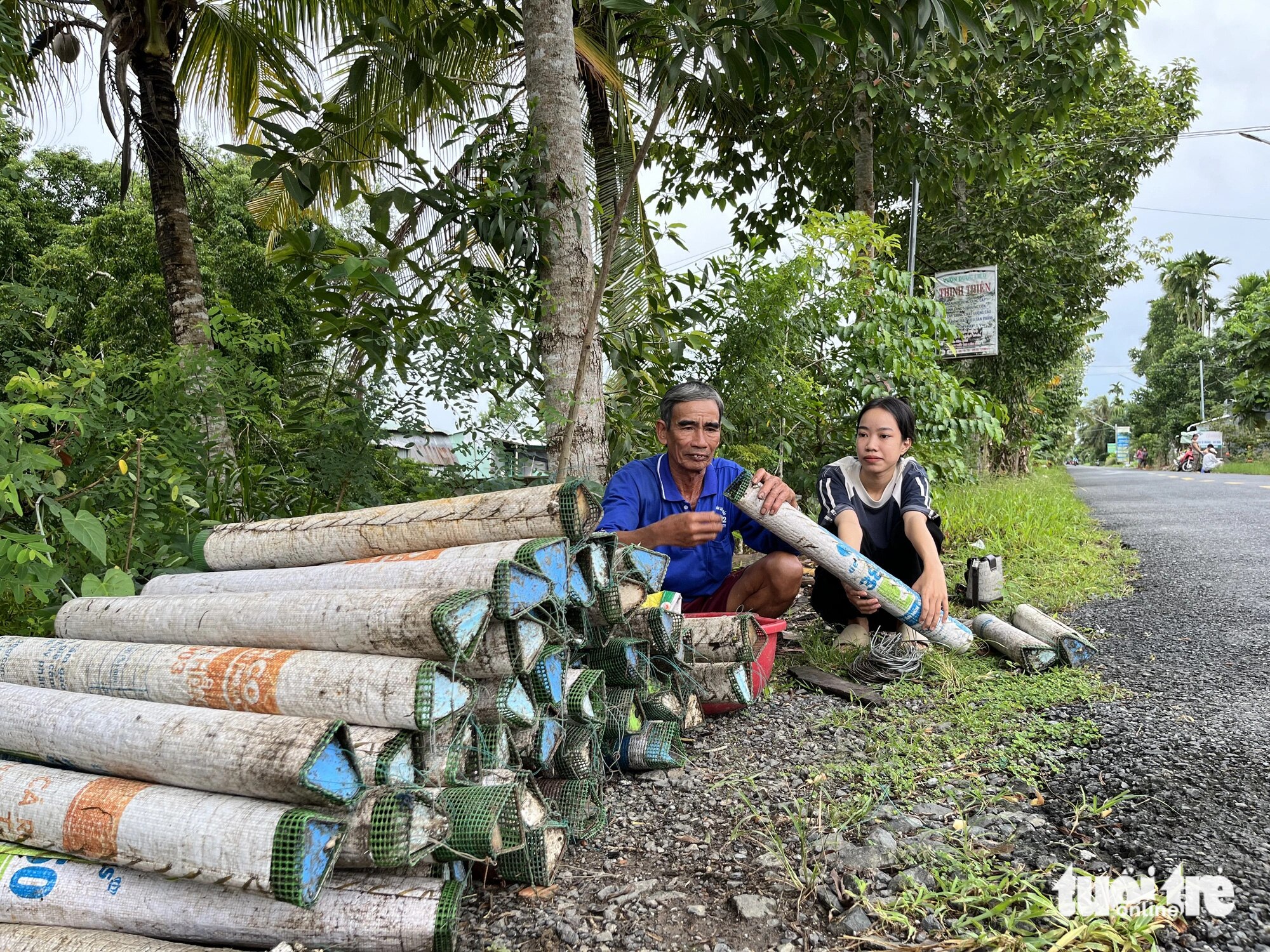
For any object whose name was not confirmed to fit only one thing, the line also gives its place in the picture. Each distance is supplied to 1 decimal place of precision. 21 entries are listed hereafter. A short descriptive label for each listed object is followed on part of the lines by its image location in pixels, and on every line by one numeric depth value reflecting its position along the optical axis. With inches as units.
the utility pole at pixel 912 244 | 294.2
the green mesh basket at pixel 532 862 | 77.0
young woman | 141.5
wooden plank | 126.0
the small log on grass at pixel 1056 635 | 133.6
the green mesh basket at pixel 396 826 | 64.4
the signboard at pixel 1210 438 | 1216.8
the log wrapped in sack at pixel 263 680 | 70.1
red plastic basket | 122.5
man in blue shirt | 129.2
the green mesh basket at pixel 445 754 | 72.2
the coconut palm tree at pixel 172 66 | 248.4
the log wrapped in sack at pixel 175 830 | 60.1
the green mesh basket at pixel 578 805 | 85.7
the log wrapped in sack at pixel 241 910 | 65.4
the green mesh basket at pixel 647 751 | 101.9
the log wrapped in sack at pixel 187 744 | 63.6
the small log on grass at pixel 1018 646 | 132.9
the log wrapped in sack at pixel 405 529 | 91.7
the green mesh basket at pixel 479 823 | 69.7
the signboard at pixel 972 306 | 331.0
